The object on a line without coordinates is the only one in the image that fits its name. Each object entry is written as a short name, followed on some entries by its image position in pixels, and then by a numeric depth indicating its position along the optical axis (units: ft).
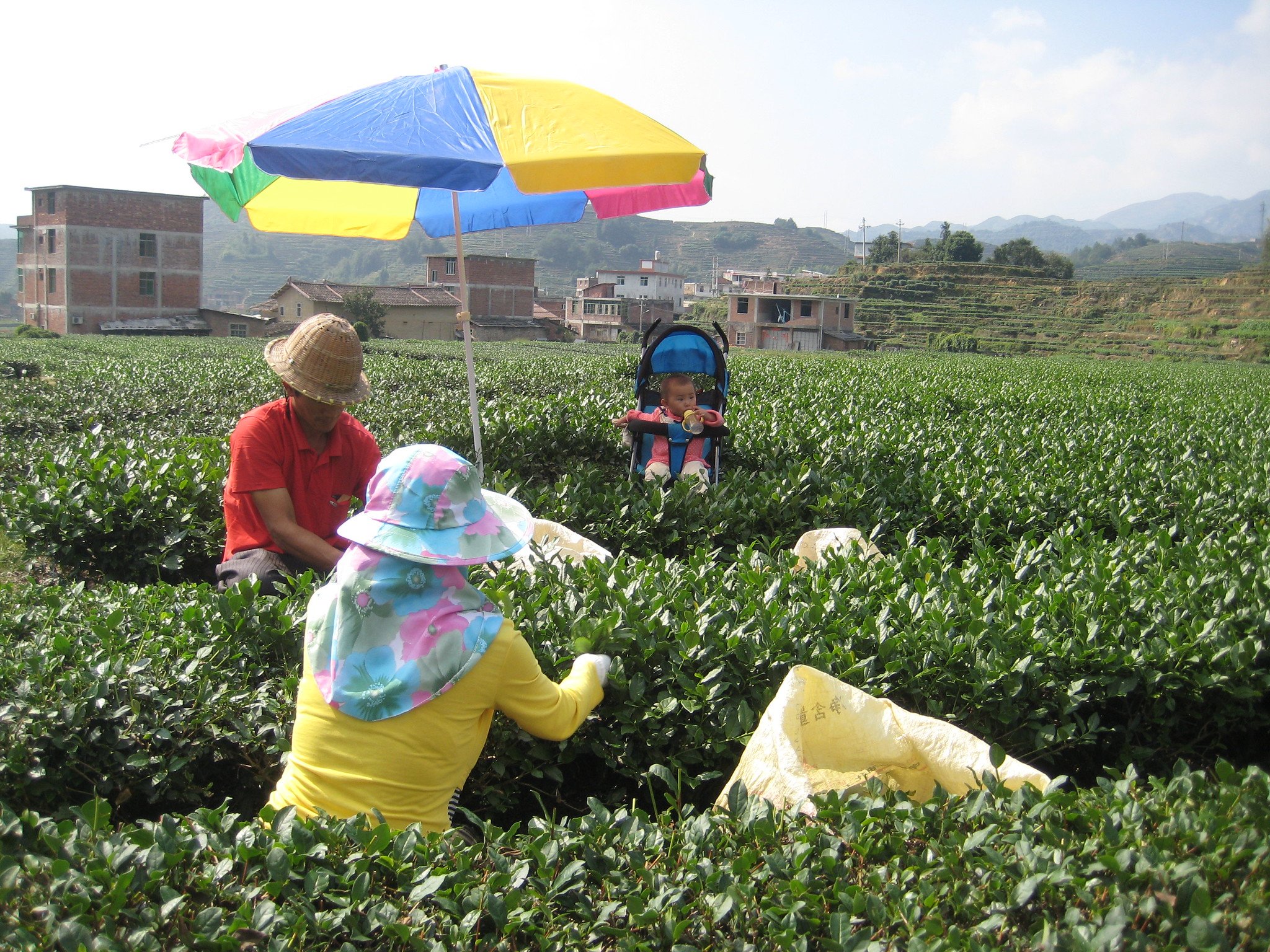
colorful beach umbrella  13.70
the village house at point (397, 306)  179.93
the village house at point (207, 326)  161.58
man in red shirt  12.82
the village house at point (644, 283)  293.23
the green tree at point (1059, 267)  250.57
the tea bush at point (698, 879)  5.53
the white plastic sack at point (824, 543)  14.28
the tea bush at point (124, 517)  16.57
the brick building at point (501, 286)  216.13
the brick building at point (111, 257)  171.83
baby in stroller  19.83
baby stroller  21.49
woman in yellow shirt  7.23
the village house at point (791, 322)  201.16
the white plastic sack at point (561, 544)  13.65
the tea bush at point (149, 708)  8.85
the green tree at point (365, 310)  168.86
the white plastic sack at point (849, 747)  7.96
